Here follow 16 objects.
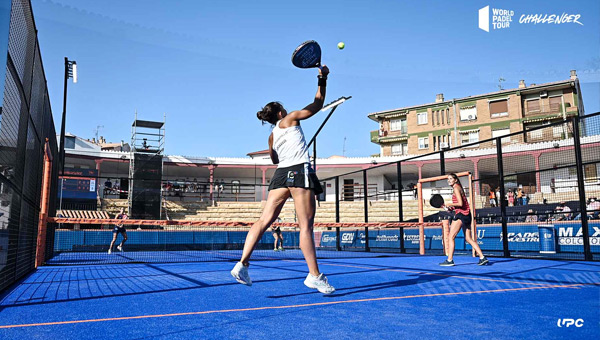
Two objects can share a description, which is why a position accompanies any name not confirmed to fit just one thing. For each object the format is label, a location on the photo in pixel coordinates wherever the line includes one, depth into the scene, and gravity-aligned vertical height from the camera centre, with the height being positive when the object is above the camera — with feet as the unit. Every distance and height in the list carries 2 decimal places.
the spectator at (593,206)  31.44 +1.30
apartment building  121.08 +32.32
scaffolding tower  84.58 +12.58
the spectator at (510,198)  68.23 +4.15
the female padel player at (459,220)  24.93 +0.23
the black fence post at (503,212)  32.27 +0.87
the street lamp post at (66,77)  44.74 +15.51
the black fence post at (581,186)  27.02 +2.31
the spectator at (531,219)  43.95 +0.48
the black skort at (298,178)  12.70 +1.37
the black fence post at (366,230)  46.83 -0.62
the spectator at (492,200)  64.54 +3.55
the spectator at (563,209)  38.37 +1.00
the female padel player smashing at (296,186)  12.68 +1.13
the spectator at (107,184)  103.30 +10.02
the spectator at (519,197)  64.68 +3.92
